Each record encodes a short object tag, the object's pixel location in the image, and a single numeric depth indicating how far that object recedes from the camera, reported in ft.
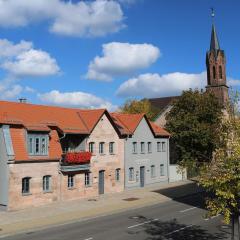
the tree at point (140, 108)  164.33
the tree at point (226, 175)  34.11
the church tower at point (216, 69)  172.05
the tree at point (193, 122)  119.85
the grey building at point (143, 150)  100.64
